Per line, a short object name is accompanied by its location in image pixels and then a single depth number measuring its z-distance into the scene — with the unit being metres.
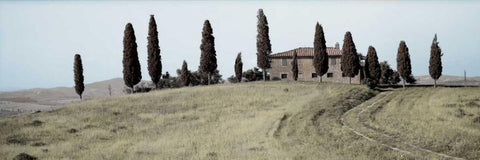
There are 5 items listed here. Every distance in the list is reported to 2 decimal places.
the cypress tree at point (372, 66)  81.44
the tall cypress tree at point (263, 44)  77.75
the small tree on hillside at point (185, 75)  85.81
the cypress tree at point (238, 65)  86.38
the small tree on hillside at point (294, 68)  84.25
